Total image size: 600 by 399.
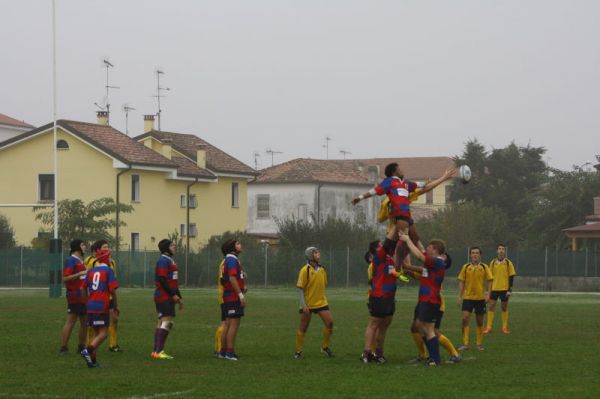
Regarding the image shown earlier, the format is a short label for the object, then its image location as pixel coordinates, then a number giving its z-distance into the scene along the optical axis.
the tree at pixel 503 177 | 116.12
